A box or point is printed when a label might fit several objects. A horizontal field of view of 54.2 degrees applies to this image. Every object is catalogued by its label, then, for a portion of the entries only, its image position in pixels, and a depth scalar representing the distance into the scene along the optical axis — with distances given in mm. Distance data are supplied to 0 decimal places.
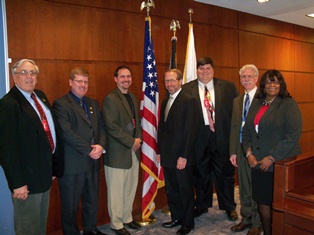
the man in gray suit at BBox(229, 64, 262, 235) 3146
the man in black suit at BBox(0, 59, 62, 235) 2197
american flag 3420
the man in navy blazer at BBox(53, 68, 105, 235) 2770
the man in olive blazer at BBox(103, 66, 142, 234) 3094
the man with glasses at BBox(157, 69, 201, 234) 3051
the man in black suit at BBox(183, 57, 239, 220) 3475
